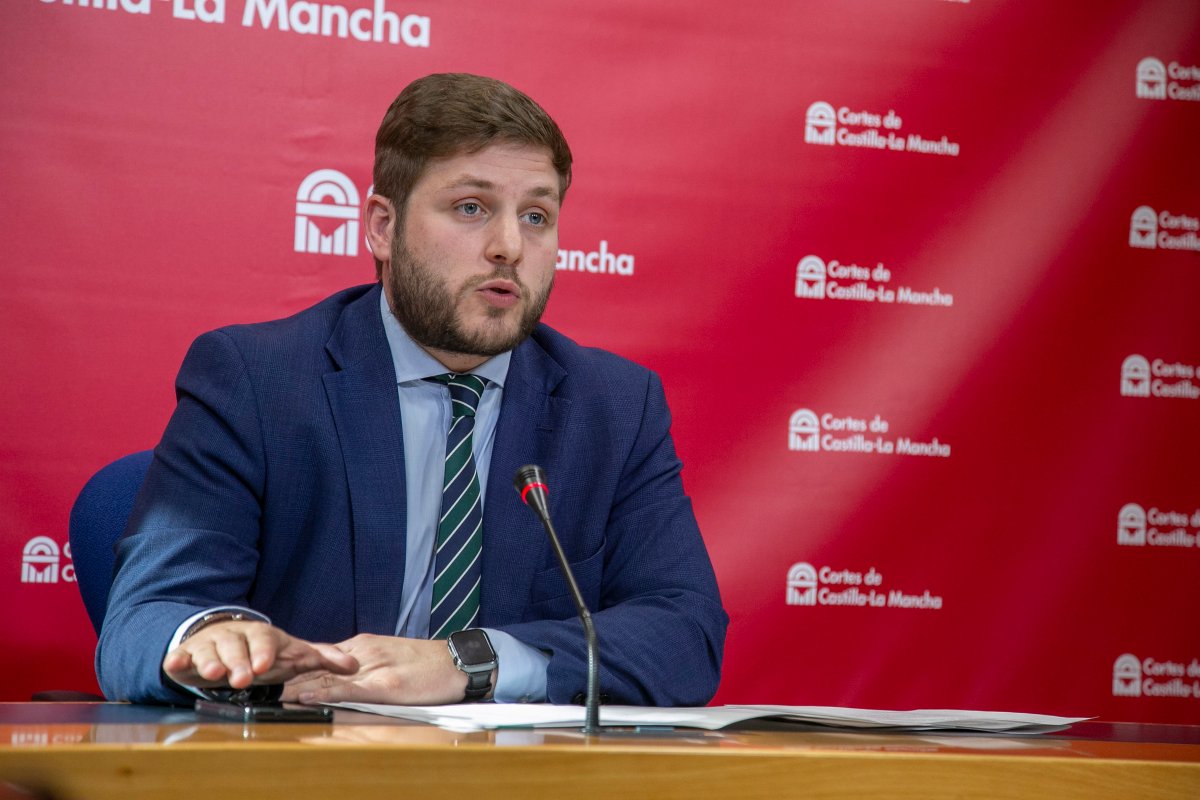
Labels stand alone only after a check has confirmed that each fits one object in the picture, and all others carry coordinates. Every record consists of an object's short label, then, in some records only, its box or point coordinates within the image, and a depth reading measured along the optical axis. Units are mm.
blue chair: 2423
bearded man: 2267
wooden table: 1715
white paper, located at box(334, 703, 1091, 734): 2030
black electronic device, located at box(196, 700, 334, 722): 1985
